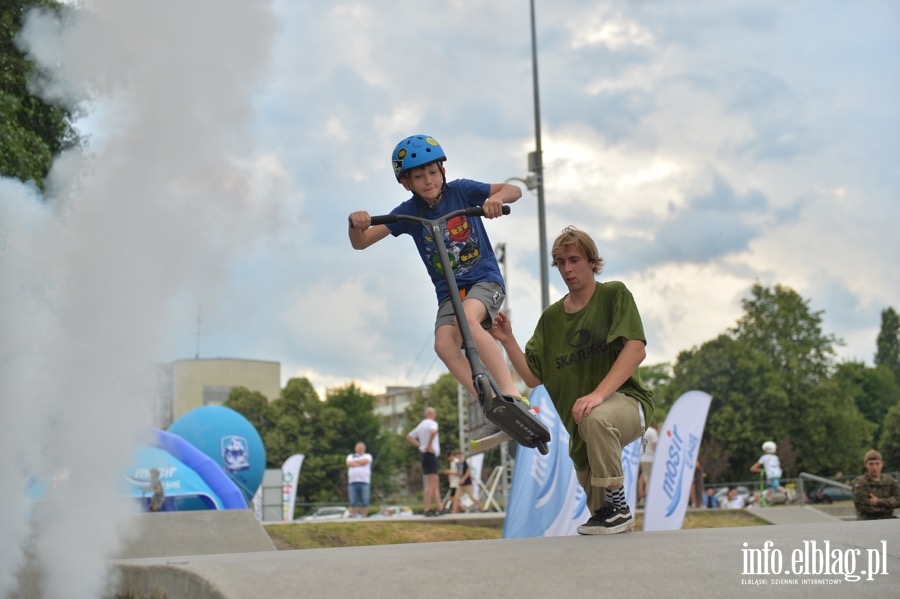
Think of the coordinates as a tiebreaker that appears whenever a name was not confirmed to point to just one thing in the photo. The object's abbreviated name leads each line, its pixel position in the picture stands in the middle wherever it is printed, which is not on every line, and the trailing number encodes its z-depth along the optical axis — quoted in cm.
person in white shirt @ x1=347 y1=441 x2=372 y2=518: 1961
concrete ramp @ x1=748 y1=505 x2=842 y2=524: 2005
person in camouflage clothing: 1054
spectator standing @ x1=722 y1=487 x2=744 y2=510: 2883
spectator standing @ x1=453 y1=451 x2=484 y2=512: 1934
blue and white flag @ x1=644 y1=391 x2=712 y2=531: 1429
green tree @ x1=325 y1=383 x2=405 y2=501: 7719
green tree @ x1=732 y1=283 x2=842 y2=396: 6519
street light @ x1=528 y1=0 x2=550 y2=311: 2166
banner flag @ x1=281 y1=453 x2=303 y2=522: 2944
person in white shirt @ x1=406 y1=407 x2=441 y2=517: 1727
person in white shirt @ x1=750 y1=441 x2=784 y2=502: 2438
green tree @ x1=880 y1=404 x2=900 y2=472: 6900
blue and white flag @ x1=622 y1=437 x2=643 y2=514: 1244
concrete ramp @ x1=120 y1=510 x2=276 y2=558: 878
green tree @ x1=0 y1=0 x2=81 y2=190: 1020
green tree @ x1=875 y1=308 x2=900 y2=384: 12338
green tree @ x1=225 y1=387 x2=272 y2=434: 8131
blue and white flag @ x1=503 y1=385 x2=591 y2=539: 1230
